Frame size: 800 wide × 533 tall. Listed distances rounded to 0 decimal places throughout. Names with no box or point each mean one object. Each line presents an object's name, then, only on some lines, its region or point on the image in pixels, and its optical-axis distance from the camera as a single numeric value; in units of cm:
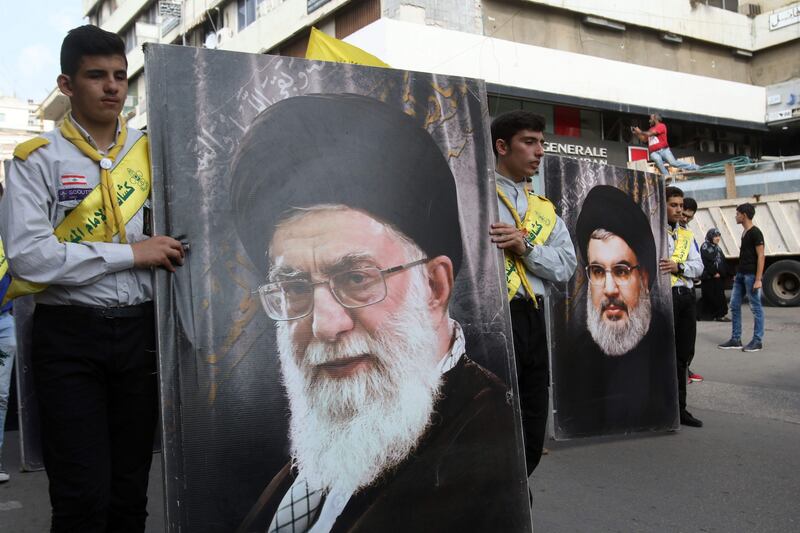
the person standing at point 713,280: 1180
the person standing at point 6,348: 460
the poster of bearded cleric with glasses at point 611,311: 514
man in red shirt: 1525
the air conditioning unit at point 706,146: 2775
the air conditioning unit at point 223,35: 2552
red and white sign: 2464
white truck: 1268
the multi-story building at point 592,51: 1931
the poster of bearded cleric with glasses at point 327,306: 230
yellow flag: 556
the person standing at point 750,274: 938
